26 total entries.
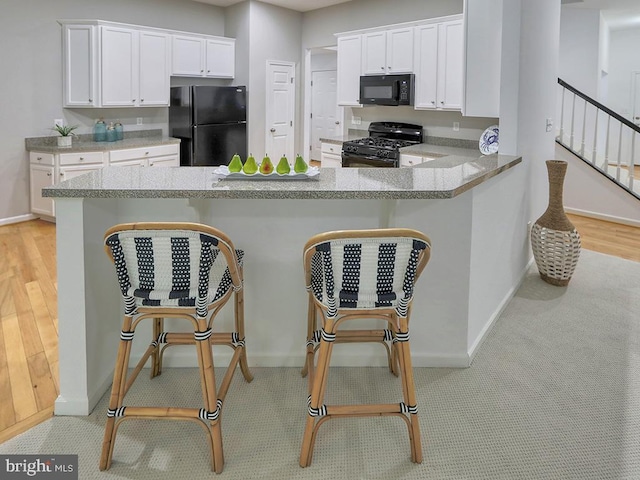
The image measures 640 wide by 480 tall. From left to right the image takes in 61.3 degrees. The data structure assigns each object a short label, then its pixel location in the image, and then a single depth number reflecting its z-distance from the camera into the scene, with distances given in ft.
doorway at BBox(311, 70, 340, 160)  34.42
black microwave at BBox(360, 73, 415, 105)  19.80
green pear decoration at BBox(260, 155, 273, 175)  8.09
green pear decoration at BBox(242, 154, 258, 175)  8.11
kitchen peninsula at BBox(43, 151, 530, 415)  7.30
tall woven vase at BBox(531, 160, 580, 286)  12.68
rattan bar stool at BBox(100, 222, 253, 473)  6.10
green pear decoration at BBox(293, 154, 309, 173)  8.13
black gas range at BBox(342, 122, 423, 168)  19.65
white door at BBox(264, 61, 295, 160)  25.40
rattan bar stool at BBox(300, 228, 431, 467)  6.03
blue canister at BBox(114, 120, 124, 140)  21.36
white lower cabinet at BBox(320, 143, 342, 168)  22.16
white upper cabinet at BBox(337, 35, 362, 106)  21.83
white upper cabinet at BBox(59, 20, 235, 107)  19.67
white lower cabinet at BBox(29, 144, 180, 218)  18.59
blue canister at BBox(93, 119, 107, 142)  20.79
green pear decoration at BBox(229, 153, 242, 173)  8.16
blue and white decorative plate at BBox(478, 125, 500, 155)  14.73
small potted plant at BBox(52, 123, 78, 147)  19.31
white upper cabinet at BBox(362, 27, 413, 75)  19.94
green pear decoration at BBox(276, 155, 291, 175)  8.04
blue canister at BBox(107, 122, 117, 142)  21.06
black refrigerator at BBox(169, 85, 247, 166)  22.02
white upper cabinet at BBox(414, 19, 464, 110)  18.45
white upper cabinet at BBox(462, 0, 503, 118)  12.87
